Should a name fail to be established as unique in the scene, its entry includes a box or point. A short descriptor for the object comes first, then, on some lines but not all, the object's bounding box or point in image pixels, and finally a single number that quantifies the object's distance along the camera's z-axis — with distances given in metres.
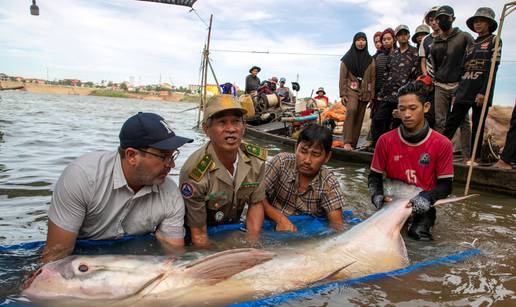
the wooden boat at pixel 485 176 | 5.47
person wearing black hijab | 7.50
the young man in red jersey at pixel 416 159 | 3.75
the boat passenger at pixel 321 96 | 16.01
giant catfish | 2.13
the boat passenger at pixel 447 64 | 6.06
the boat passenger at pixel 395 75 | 6.92
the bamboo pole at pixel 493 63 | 5.06
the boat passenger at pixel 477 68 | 5.49
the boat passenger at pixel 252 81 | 14.91
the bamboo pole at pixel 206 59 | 15.17
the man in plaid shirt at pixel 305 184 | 3.59
